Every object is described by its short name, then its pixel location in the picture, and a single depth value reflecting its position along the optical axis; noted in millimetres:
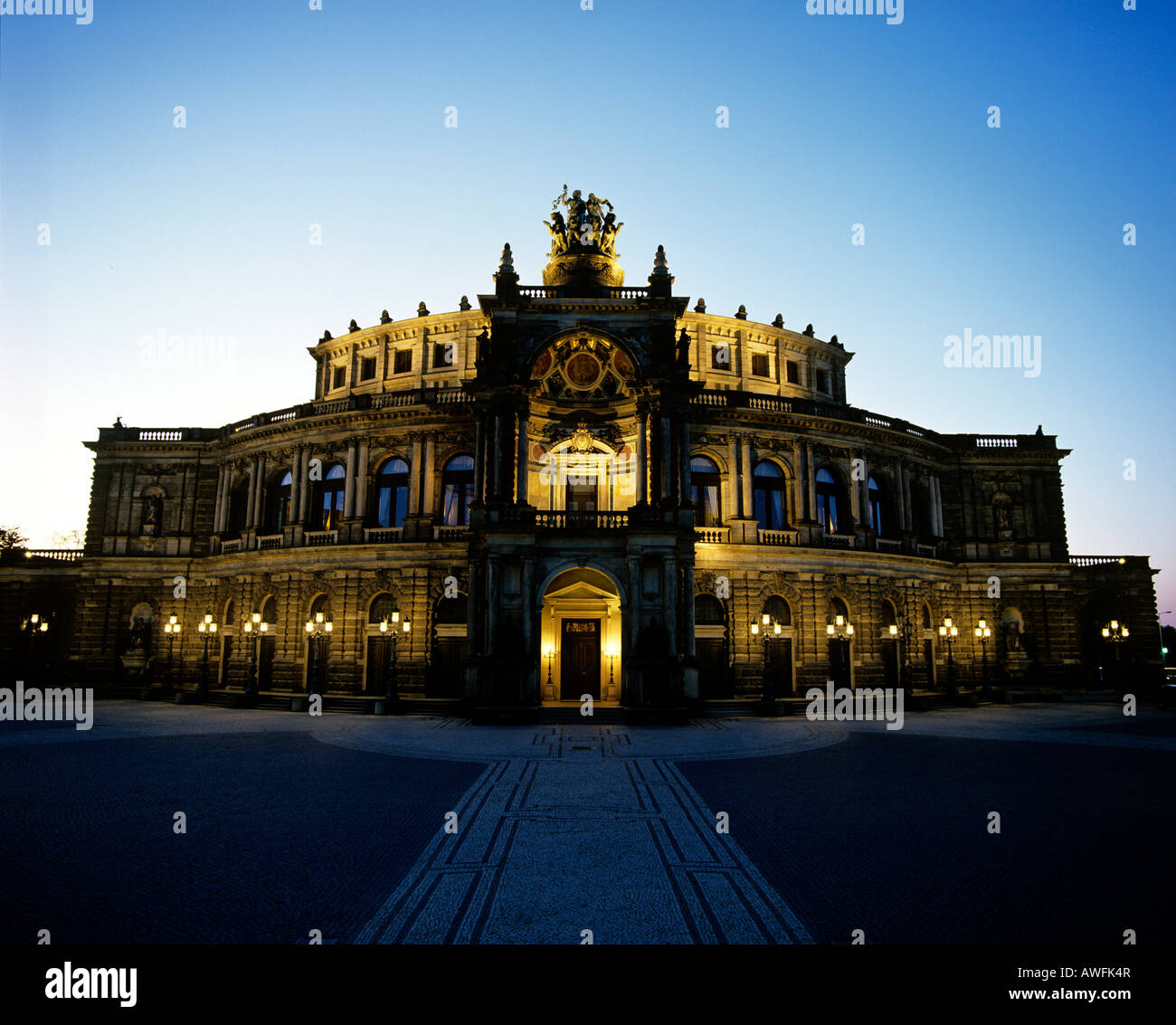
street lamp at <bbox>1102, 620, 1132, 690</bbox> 39969
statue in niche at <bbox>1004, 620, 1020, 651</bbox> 37312
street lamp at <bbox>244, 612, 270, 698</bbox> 31641
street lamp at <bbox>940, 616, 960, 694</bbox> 31859
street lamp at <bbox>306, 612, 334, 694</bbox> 29906
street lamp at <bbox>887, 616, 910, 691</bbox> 33719
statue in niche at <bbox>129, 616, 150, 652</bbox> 36656
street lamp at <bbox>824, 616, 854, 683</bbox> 31531
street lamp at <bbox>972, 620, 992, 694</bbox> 33691
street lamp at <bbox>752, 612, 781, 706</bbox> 28484
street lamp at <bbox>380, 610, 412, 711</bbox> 28408
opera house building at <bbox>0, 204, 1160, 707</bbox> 28328
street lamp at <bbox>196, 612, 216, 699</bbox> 33281
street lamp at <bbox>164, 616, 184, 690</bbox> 33750
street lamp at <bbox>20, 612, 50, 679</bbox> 40500
